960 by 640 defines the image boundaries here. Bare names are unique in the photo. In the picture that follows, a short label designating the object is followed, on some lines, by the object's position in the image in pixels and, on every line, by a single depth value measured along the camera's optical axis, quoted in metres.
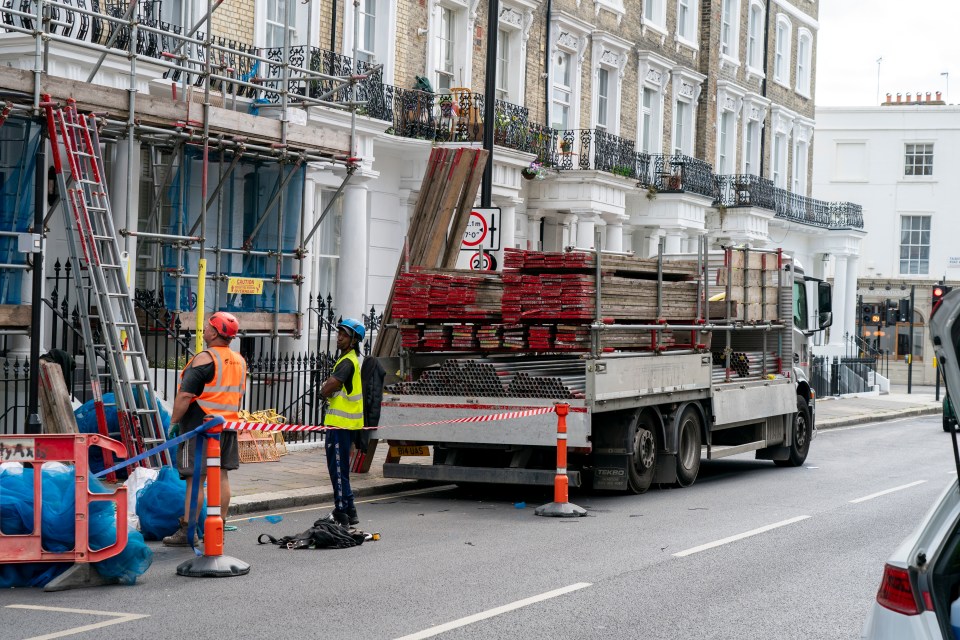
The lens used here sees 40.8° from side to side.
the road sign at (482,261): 16.80
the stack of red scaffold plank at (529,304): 12.99
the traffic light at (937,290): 27.94
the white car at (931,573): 4.43
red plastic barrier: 8.38
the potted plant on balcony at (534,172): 25.14
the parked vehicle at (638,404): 12.67
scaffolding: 14.05
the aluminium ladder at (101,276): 12.70
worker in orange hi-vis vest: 9.74
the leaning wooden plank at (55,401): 13.05
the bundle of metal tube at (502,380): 12.65
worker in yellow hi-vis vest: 10.70
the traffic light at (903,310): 33.69
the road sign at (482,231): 16.42
